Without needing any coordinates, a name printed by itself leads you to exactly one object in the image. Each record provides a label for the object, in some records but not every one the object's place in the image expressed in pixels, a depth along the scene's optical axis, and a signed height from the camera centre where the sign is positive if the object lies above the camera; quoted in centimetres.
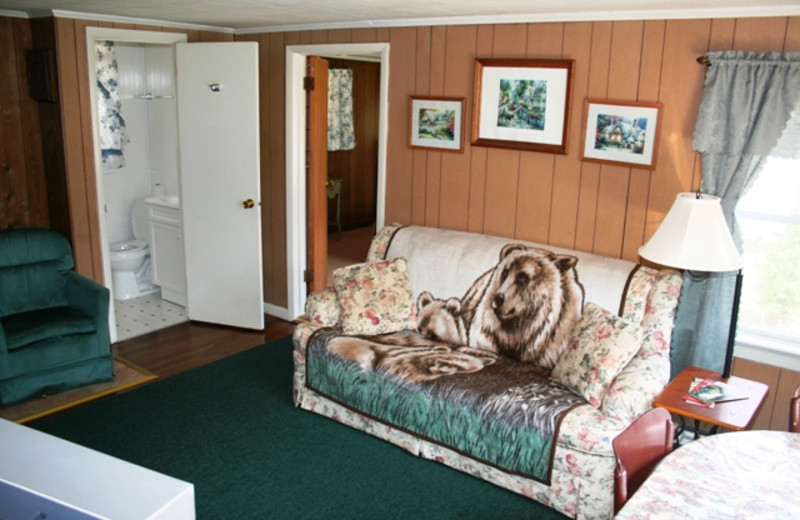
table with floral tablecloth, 181 -99
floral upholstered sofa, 283 -113
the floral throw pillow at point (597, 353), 290 -98
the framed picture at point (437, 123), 414 +1
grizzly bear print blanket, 289 -122
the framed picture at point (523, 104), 370 +13
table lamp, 286 -46
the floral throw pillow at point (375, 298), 370 -97
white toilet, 544 -118
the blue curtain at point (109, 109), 532 +5
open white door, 466 -44
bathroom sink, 536 -67
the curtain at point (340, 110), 743 +13
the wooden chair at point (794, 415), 233 -96
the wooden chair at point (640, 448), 193 -95
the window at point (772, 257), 320 -59
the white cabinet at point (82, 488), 124 -71
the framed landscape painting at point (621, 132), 343 -1
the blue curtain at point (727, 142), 300 -4
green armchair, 368 -116
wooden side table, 262 -109
